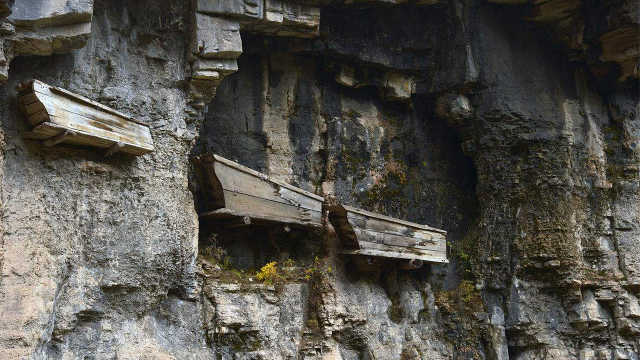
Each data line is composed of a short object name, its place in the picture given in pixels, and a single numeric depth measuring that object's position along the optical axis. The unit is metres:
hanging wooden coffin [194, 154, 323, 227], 7.03
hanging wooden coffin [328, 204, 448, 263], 8.31
